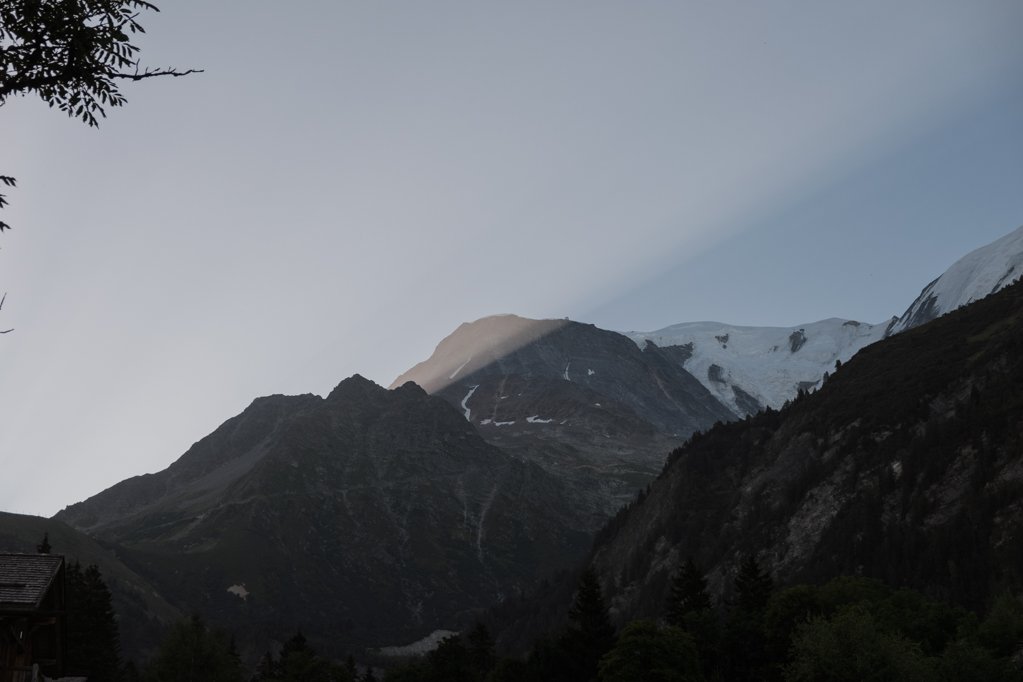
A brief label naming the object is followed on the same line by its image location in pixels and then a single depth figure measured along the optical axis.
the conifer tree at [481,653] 121.01
